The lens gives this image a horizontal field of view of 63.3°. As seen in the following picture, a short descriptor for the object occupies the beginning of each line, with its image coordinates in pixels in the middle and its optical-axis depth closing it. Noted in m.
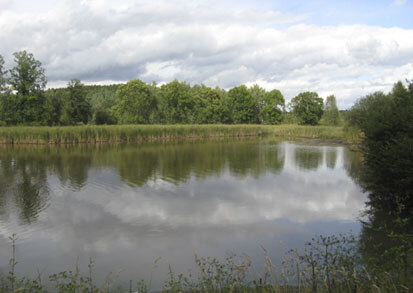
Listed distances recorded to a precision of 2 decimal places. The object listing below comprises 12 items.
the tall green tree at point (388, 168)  7.42
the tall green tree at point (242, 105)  66.62
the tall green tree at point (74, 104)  49.09
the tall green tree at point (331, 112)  61.17
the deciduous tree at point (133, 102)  60.28
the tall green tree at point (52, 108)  44.48
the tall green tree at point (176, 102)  63.47
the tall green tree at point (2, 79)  42.83
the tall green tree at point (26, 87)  41.88
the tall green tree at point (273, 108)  66.88
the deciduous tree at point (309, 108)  65.50
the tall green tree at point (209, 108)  64.56
